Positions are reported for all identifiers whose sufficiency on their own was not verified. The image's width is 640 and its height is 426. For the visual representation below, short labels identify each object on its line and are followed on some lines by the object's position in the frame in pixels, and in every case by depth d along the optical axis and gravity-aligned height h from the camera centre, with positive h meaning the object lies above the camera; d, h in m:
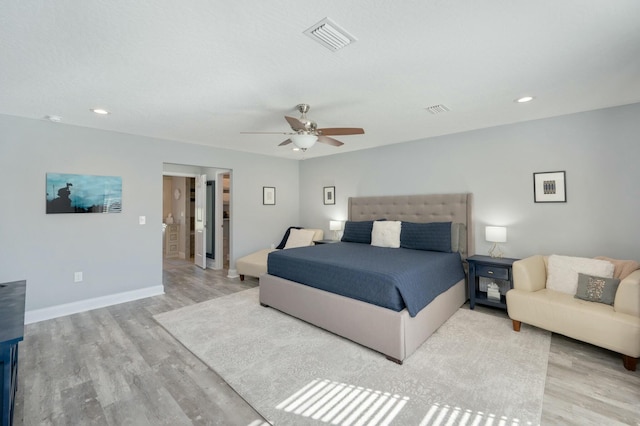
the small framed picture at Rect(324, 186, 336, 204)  5.96 +0.37
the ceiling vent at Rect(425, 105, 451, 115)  3.16 +1.19
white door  6.31 -0.20
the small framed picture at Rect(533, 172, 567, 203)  3.45 +0.30
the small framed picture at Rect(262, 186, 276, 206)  6.00 +0.36
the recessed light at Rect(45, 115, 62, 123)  3.40 +1.18
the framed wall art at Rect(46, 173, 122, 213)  3.62 +0.26
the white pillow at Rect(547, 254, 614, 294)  2.85 -0.62
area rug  1.89 -1.35
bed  2.54 -1.01
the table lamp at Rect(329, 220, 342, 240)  5.59 -0.28
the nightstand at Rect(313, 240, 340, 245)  5.32 -0.57
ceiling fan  2.97 +0.88
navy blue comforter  2.62 -0.66
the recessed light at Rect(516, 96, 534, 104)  2.90 +1.19
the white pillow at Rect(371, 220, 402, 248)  4.38 -0.35
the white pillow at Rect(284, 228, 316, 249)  5.57 -0.53
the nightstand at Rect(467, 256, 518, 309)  3.44 -0.77
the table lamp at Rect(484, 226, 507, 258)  3.63 -0.30
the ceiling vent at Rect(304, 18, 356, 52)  1.75 +1.17
